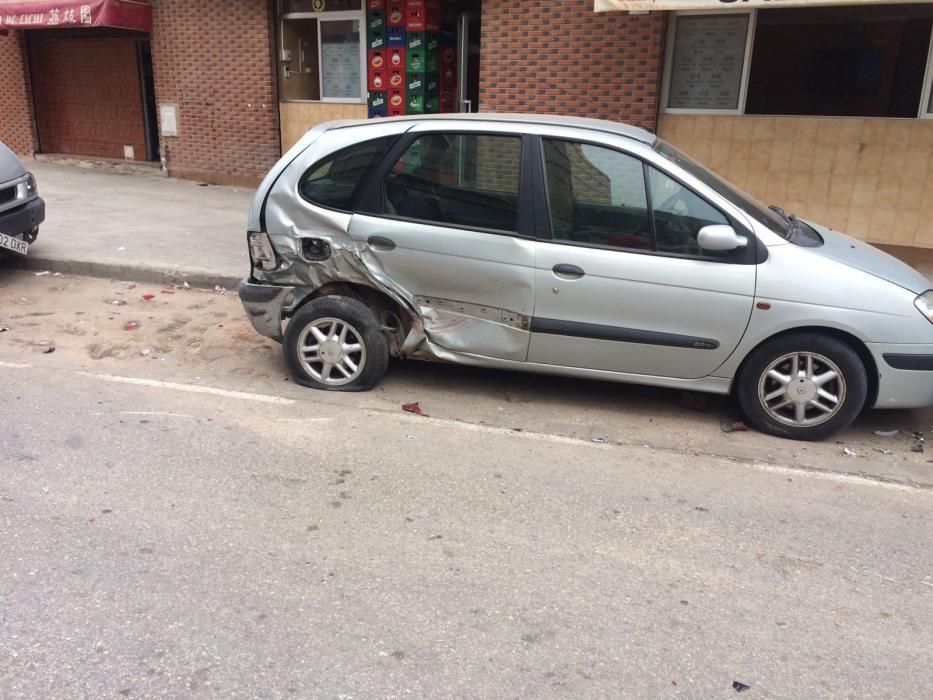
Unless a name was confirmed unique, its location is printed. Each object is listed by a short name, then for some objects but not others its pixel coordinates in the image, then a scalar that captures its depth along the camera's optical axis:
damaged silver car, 4.61
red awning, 12.88
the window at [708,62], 9.84
